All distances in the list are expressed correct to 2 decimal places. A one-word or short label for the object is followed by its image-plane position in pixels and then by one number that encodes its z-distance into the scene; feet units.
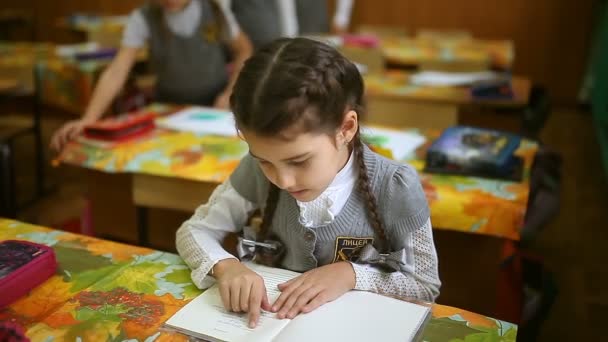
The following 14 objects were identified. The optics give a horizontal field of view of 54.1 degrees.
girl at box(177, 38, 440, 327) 2.84
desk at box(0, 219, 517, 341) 2.74
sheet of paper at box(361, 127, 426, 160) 5.14
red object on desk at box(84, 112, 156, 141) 5.34
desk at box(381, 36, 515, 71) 9.86
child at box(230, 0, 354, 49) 9.02
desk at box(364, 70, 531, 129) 7.39
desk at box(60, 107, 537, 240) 4.15
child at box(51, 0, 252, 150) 6.74
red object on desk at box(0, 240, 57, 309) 2.98
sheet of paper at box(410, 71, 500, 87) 8.16
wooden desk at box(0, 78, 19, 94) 8.33
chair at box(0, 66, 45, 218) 7.13
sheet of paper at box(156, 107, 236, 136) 5.80
